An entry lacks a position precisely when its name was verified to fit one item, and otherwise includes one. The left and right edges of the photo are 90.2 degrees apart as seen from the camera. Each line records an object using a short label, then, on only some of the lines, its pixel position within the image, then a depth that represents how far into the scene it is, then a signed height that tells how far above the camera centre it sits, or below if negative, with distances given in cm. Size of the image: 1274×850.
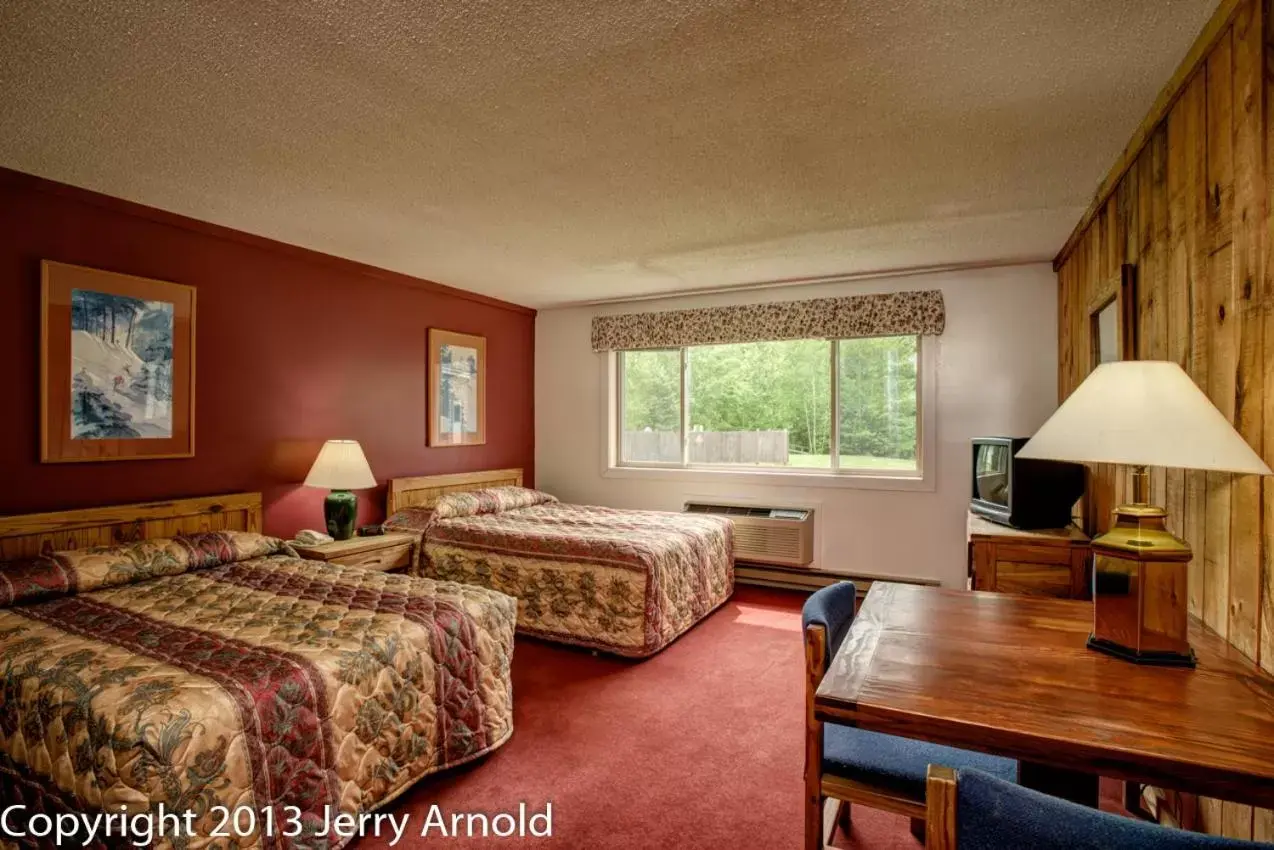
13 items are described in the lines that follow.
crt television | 312 -34
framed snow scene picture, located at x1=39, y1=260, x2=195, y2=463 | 286 +26
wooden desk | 104 -53
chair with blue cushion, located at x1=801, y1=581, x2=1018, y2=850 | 148 -83
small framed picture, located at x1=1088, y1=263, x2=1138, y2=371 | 240 +43
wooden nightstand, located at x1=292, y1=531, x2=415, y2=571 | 350 -76
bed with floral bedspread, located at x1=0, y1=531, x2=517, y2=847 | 157 -76
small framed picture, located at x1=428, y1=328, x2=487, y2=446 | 491 +27
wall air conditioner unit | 472 -86
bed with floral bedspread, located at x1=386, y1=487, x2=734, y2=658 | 355 -87
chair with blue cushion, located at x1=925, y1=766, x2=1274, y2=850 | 70 -46
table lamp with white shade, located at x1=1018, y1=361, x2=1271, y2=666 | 134 -7
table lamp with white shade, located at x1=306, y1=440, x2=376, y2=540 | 366 -33
